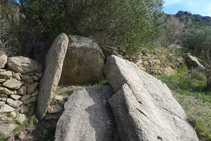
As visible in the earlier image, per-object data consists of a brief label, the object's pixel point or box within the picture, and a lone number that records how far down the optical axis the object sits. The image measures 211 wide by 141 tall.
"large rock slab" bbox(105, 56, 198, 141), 2.62
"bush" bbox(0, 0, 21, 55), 4.35
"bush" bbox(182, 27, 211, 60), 12.61
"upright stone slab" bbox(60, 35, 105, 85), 4.56
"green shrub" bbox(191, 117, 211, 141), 3.40
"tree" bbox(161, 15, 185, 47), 11.87
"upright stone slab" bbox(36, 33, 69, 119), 3.37
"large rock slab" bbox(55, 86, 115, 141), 2.78
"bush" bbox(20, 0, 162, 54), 4.63
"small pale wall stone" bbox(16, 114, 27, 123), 3.18
